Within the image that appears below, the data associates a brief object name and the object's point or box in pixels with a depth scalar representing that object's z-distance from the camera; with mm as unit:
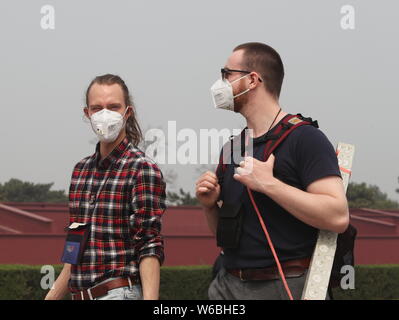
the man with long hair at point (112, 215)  2688
